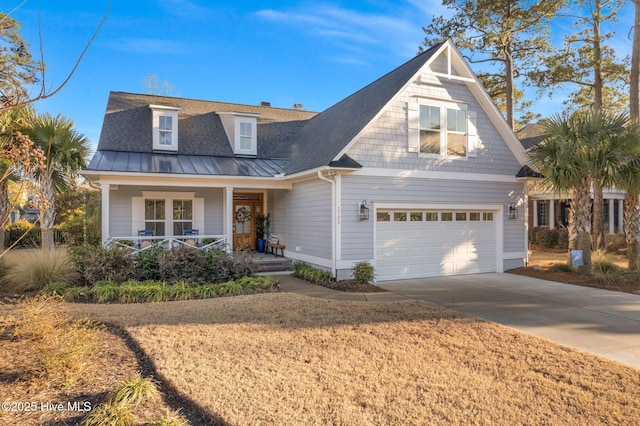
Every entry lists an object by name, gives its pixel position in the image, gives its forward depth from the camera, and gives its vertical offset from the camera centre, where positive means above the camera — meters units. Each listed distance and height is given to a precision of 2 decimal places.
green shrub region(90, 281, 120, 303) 8.53 -1.79
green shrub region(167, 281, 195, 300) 8.90 -1.83
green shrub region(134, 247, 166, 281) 10.16 -1.42
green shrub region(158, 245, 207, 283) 10.08 -1.40
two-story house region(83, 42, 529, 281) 11.16 +1.01
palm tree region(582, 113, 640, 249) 10.83 +1.80
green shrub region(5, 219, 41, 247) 21.67 -1.28
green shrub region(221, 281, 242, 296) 9.41 -1.85
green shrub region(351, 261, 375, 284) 10.55 -1.62
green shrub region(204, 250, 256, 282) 10.34 -1.45
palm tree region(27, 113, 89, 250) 11.25 +1.71
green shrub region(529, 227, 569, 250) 19.59 -1.29
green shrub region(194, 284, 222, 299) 9.09 -1.86
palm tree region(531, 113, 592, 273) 11.20 +1.34
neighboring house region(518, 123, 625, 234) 21.95 +0.10
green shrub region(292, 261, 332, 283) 10.85 -1.76
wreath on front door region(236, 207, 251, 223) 16.02 -0.14
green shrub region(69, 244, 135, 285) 9.61 -1.30
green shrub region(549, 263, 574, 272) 12.49 -1.77
